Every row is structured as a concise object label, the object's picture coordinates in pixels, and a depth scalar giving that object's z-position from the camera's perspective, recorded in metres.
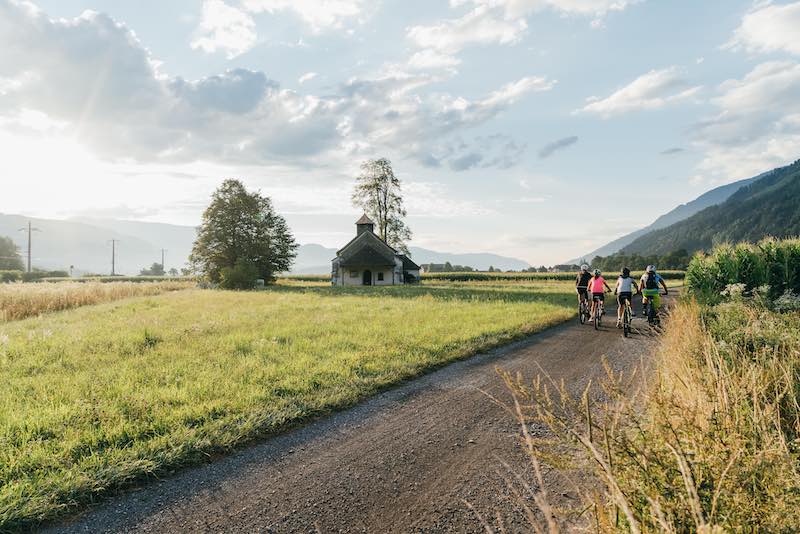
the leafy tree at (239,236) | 44.31
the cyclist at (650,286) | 12.77
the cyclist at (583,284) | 15.62
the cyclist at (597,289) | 14.08
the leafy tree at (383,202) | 55.31
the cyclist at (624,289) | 13.23
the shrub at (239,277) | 37.78
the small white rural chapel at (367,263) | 48.84
